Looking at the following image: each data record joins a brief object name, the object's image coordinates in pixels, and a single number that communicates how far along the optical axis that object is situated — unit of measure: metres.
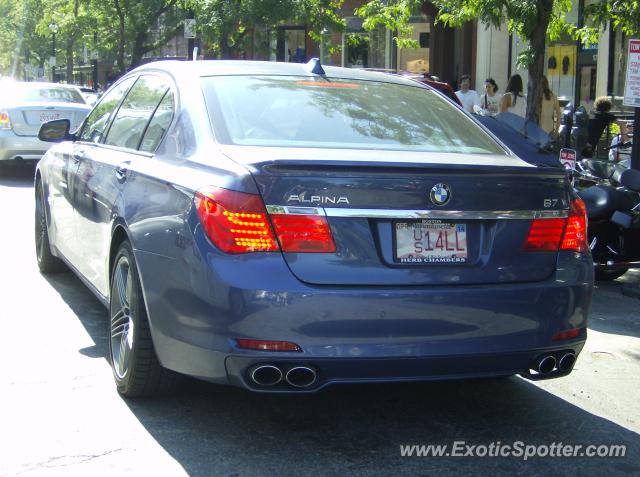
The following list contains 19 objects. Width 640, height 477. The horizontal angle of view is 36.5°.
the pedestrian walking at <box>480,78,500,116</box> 16.42
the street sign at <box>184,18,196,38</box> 22.78
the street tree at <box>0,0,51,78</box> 55.84
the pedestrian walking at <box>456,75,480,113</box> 17.36
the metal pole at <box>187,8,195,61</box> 24.42
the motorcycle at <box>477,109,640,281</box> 7.85
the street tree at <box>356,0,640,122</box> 10.40
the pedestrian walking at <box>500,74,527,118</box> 13.83
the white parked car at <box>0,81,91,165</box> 14.80
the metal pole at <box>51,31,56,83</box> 55.22
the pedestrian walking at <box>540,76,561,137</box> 12.59
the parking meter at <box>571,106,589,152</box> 14.60
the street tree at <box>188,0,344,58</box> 23.45
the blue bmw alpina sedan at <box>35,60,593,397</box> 3.75
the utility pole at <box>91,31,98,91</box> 38.35
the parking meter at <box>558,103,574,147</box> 14.71
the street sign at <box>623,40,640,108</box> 9.59
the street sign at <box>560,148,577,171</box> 9.07
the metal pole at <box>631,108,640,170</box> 9.91
